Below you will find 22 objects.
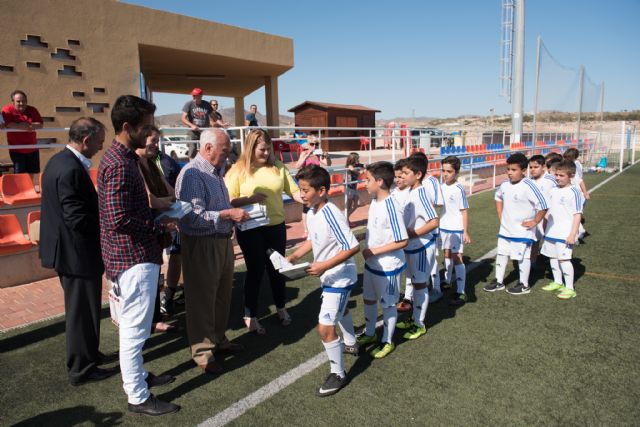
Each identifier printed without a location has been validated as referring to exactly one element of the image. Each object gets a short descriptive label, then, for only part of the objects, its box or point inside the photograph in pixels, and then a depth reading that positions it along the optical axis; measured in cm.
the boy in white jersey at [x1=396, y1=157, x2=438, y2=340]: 380
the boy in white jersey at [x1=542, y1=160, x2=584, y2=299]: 466
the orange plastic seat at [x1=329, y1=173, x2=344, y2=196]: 981
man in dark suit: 283
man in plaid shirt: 253
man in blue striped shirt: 309
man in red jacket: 674
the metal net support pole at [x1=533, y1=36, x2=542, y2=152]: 2436
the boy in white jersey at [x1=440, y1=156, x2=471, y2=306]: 466
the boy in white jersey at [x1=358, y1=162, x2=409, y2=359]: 318
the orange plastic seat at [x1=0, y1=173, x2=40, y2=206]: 614
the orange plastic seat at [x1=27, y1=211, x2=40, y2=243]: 543
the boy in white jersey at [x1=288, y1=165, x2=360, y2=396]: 290
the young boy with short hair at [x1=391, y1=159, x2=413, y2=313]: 412
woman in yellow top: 374
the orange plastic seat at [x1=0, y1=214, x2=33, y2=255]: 531
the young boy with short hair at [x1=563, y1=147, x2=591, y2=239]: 691
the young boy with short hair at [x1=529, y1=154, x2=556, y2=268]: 497
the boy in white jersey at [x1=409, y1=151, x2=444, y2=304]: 445
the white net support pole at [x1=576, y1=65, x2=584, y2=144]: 2812
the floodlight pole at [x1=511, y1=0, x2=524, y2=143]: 1925
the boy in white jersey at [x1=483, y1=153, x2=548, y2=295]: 448
